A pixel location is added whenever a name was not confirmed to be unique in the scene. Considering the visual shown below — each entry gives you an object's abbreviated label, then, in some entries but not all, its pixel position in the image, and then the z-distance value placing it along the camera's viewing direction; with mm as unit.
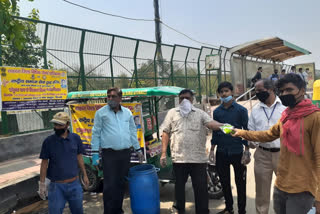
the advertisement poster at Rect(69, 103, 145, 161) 5043
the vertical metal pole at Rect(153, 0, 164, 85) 17984
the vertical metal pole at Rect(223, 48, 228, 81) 17228
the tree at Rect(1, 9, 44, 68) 6648
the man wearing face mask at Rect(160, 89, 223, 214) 3596
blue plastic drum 3783
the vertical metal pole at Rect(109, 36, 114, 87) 9422
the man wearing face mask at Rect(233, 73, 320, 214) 2104
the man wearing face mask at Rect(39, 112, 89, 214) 3164
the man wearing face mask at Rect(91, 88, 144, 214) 3797
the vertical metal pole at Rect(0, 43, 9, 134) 6629
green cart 4465
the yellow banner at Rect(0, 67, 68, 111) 6547
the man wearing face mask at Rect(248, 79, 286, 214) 3186
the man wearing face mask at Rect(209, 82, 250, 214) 3613
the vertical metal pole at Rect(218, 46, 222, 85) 16506
